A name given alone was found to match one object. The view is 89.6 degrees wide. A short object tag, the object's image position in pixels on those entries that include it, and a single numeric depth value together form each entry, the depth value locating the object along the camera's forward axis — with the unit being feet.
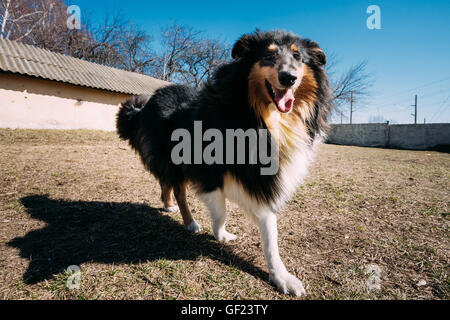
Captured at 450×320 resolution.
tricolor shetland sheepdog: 6.63
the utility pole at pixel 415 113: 104.35
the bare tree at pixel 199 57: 96.17
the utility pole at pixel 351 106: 104.47
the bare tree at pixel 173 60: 95.88
